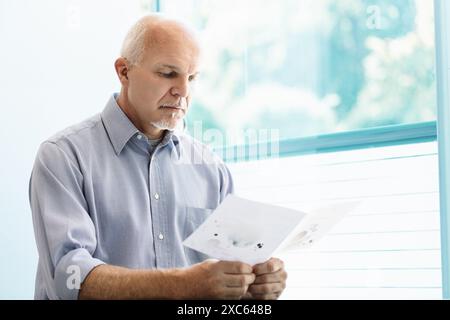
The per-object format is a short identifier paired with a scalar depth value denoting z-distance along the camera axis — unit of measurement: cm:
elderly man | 239
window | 446
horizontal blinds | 431
